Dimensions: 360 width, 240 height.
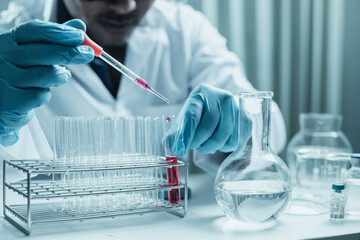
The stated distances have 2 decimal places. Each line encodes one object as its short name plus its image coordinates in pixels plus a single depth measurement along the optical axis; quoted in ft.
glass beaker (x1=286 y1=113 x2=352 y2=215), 4.41
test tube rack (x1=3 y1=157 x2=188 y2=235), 3.43
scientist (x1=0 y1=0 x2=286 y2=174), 3.82
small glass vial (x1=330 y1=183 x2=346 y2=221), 3.80
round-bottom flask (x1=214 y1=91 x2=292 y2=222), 3.41
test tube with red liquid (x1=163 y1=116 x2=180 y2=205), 3.93
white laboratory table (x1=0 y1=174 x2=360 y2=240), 3.33
